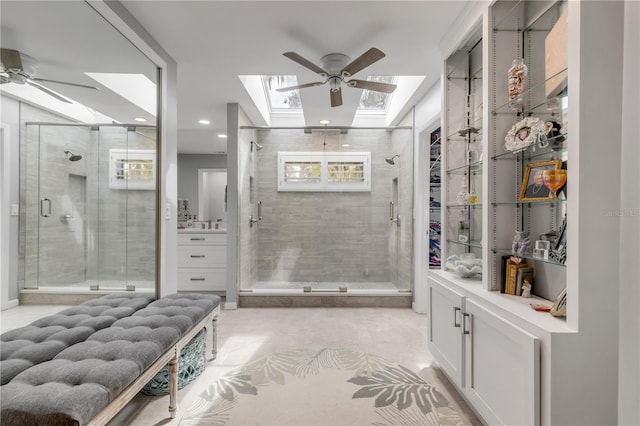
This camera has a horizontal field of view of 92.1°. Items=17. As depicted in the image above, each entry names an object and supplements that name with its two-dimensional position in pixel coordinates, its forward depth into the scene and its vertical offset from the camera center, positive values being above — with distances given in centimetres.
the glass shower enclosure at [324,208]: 425 +6
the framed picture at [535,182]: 156 +17
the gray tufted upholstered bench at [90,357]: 108 -67
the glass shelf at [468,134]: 221 +60
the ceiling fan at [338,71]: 240 +117
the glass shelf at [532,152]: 156 +34
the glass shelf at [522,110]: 161 +62
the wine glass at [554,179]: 144 +16
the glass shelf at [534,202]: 150 +6
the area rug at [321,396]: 179 -120
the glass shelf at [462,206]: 217 +5
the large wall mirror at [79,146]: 149 +39
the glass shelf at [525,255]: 150 -23
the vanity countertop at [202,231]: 439 -29
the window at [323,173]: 438 +56
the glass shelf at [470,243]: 219 -23
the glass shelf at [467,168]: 219 +33
